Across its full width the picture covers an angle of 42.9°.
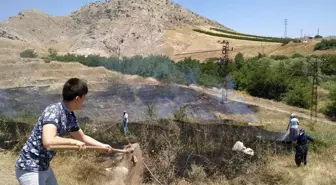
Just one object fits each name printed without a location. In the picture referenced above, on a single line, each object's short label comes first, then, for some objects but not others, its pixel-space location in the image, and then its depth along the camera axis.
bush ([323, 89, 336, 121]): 28.82
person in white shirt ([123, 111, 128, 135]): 11.96
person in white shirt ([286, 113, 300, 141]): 12.93
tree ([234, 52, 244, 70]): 44.30
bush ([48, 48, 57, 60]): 42.86
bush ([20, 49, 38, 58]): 39.61
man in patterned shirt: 2.77
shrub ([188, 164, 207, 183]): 7.63
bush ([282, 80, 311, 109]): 31.95
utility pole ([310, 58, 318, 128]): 26.57
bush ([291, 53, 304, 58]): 48.31
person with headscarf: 9.27
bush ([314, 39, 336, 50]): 53.81
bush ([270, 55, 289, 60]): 48.85
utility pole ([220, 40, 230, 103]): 30.74
